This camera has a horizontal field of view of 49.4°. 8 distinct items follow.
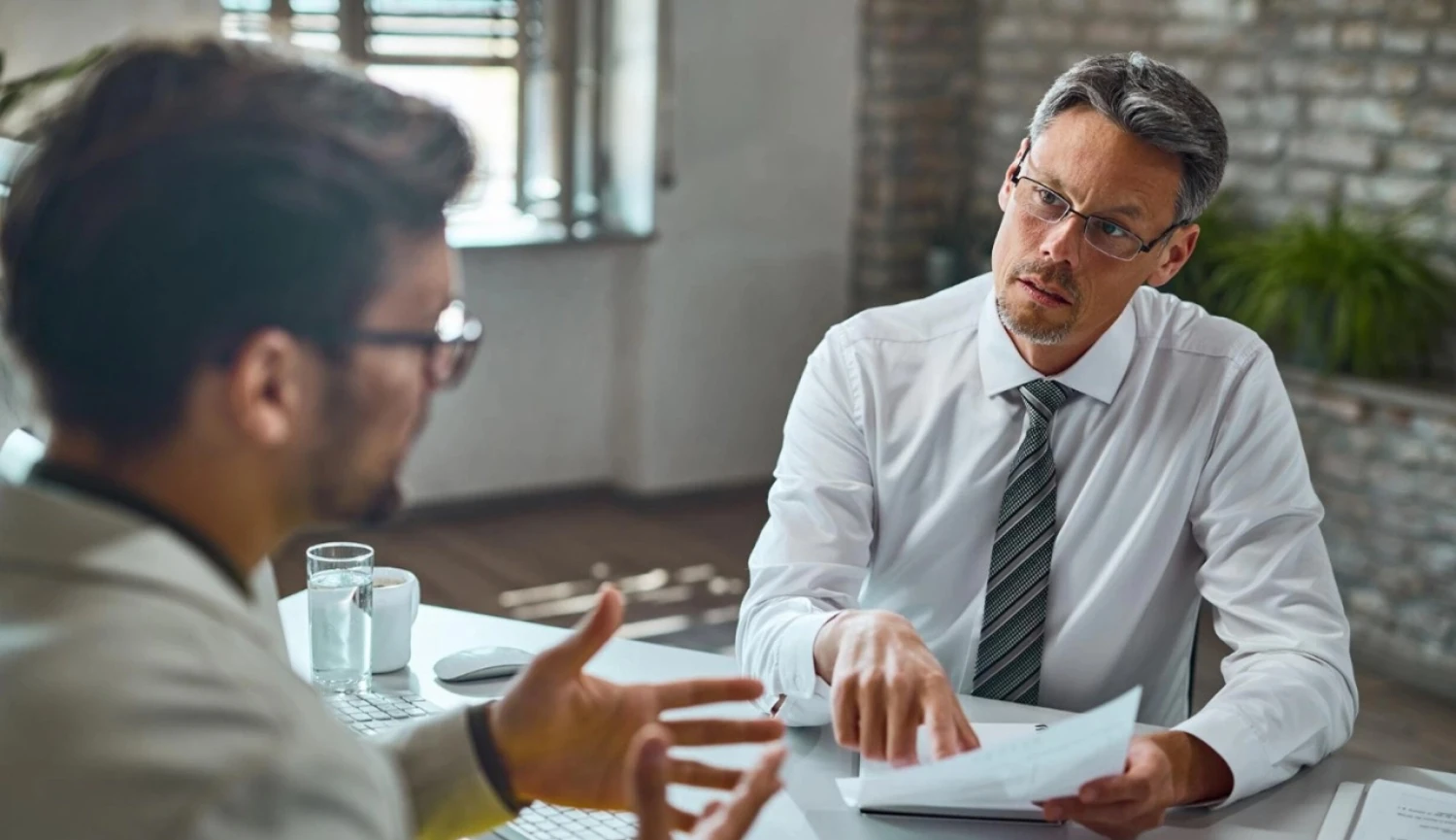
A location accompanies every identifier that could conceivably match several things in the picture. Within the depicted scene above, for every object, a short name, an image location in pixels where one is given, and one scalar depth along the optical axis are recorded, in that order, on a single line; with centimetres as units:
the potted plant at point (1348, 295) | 365
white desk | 131
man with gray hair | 172
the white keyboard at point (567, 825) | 125
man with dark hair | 70
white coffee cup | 159
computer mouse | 158
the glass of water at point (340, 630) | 155
